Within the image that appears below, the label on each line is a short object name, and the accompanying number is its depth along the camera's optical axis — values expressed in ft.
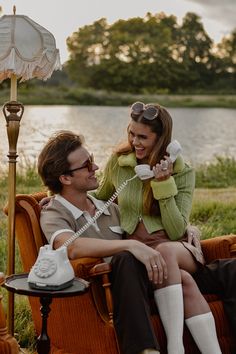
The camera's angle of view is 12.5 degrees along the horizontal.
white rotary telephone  13.87
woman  15.34
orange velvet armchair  14.96
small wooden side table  13.70
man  14.52
